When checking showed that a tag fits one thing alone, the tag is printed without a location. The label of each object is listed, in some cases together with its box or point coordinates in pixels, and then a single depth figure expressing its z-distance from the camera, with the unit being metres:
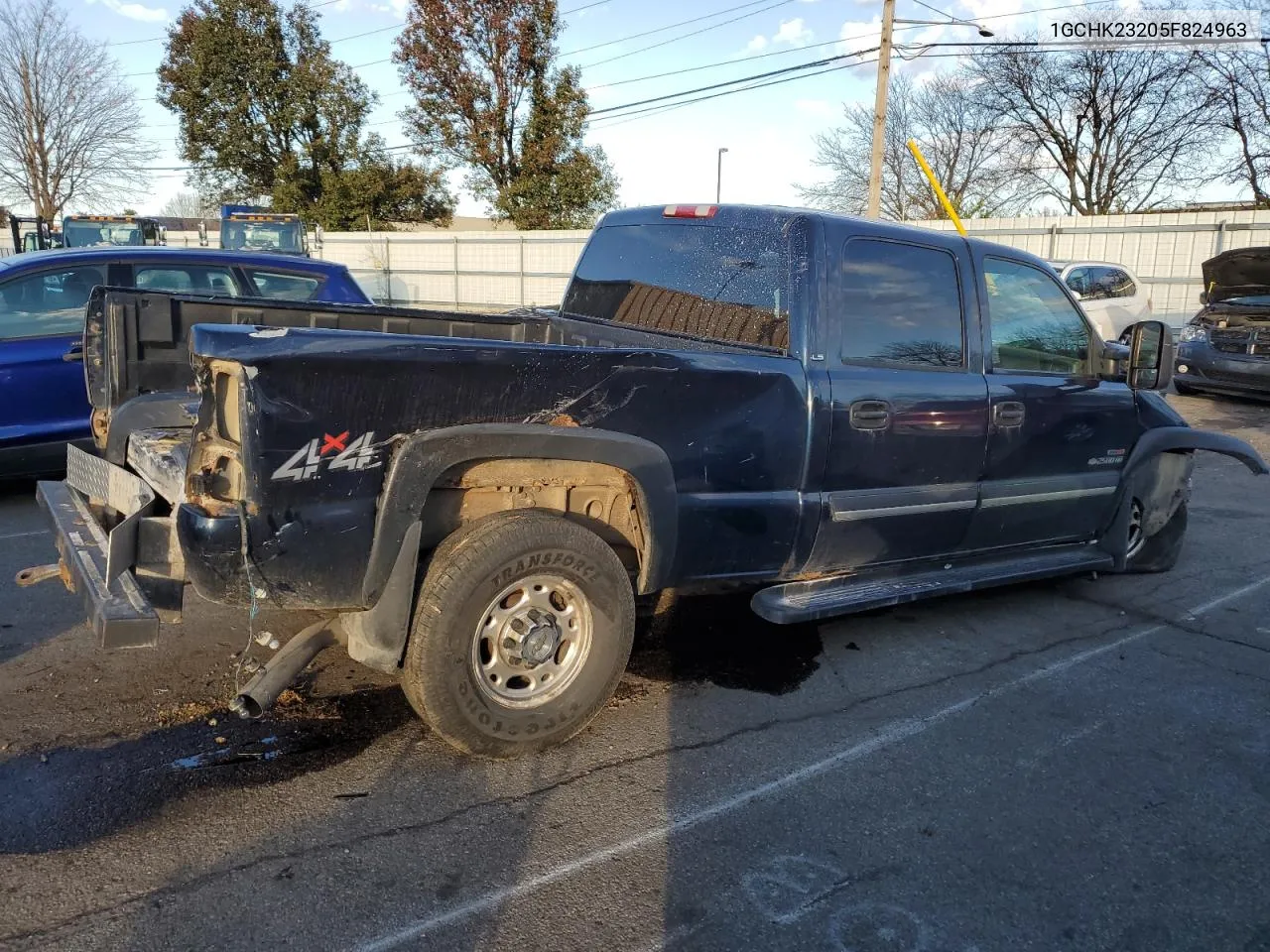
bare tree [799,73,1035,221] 38.97
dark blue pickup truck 2.95
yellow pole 14.71
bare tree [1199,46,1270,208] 30.64
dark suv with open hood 12.80
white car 13.57
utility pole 18.78
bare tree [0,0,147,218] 35.81
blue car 6.49
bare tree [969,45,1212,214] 34.84
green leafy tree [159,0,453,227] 32.81
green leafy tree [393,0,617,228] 30.88
